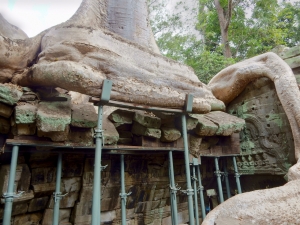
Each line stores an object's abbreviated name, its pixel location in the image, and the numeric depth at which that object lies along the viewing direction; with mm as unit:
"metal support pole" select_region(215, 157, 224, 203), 3241
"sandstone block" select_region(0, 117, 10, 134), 2051
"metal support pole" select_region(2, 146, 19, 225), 1696
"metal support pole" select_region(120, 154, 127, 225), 2414
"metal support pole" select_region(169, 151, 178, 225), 2491
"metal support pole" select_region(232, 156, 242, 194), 3427
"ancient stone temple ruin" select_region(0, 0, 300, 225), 2016
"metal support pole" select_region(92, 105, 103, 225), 1785
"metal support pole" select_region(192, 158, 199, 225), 3007
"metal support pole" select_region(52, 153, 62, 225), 2105
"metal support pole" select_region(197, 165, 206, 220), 3055
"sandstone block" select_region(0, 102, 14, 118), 1936
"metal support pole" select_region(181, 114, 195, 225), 2377
